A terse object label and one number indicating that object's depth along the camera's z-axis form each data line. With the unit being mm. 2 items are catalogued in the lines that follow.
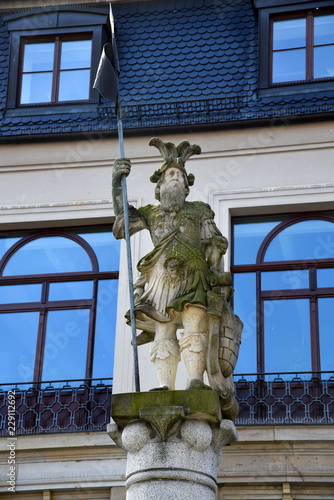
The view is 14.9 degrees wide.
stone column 10344
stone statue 11094
